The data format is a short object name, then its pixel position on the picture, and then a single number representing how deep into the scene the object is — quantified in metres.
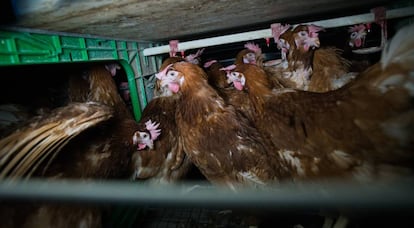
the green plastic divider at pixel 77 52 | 0.36
